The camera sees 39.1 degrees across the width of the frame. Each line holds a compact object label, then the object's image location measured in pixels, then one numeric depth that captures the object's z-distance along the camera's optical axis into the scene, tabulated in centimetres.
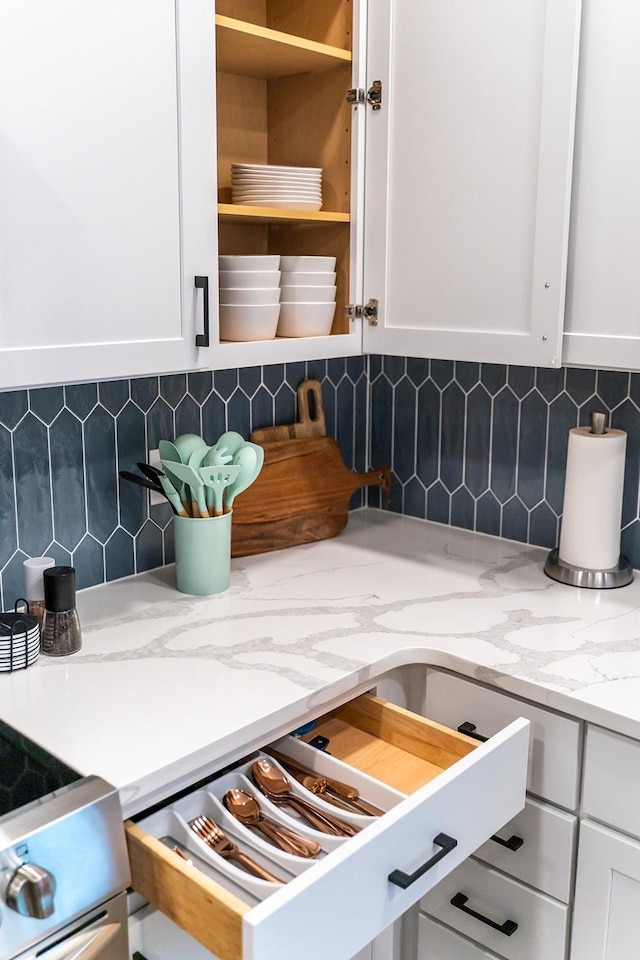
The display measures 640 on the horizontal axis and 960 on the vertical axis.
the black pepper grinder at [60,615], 144
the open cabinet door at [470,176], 155
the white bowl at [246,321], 166
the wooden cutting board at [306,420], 211
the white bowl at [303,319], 178
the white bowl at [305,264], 177
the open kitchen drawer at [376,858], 99
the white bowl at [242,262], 165
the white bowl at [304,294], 177
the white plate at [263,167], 170
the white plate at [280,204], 171
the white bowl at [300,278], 177
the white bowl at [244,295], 166
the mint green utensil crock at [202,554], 175
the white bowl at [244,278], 165
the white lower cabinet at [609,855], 136
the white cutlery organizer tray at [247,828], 114
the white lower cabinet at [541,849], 145
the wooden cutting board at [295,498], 201
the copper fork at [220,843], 117
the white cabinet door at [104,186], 127
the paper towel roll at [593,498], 177
